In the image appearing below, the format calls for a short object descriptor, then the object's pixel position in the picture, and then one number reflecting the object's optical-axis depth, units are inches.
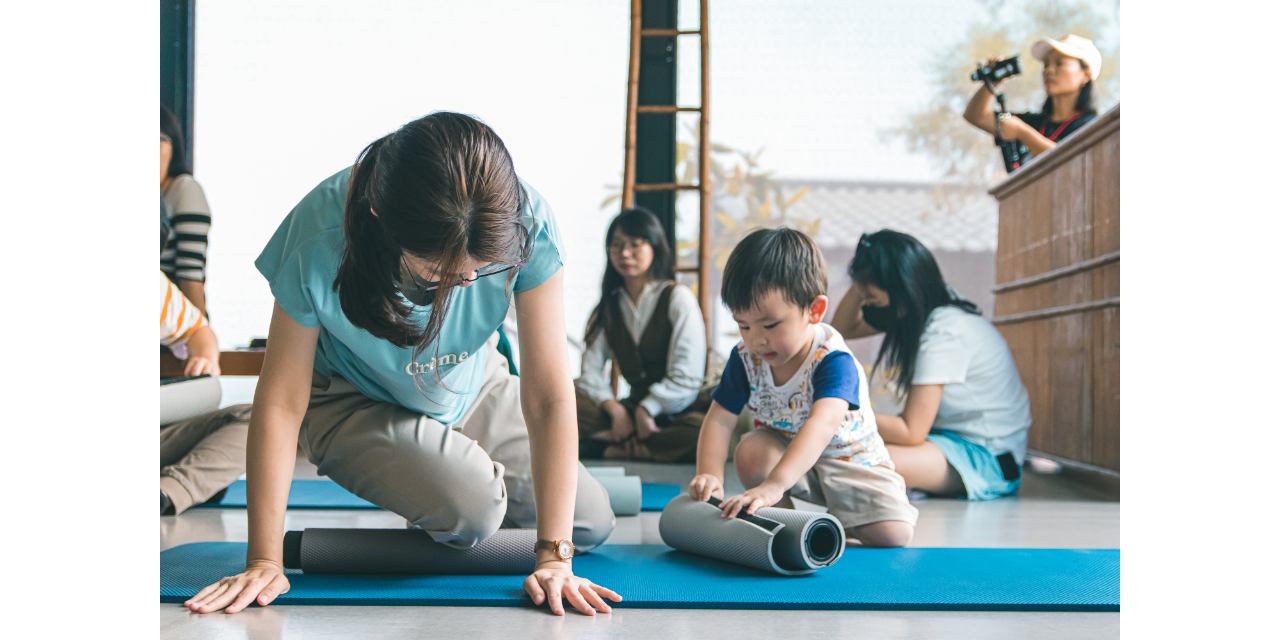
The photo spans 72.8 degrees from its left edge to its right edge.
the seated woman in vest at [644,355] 126.0
